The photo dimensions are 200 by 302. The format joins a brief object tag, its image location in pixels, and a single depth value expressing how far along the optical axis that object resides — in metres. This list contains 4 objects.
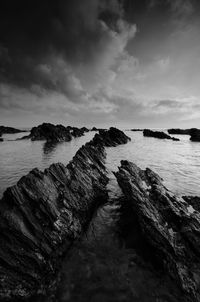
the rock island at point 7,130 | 133.89
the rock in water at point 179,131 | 164.62
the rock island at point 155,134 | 102.56
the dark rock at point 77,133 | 108.89
